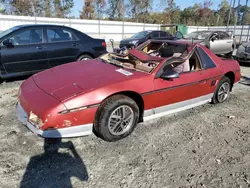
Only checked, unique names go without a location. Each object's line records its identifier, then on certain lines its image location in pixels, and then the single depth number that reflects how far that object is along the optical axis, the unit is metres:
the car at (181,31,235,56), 11.04
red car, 2.66
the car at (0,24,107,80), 5.28
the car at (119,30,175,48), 13.96
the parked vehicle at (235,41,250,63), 9.03
